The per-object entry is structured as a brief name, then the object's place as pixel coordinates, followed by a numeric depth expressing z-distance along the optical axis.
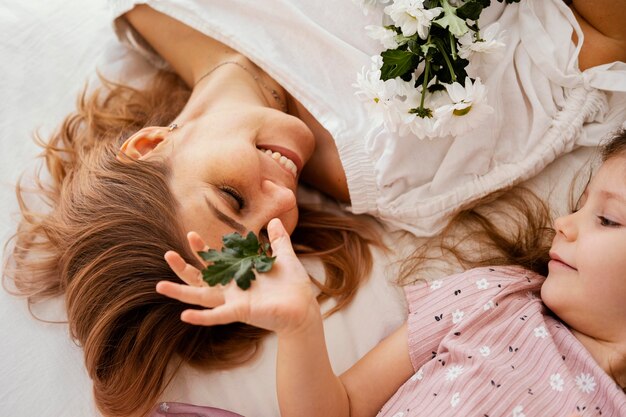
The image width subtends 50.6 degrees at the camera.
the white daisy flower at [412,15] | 1.12
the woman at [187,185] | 1.21
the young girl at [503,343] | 1.12
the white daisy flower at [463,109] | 1.14
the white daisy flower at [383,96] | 1.18
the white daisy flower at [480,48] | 1.18
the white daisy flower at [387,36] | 1.20
